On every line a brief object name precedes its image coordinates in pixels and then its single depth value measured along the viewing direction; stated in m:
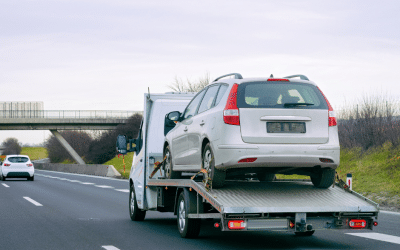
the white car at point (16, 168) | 30.61
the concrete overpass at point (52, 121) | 65.31
